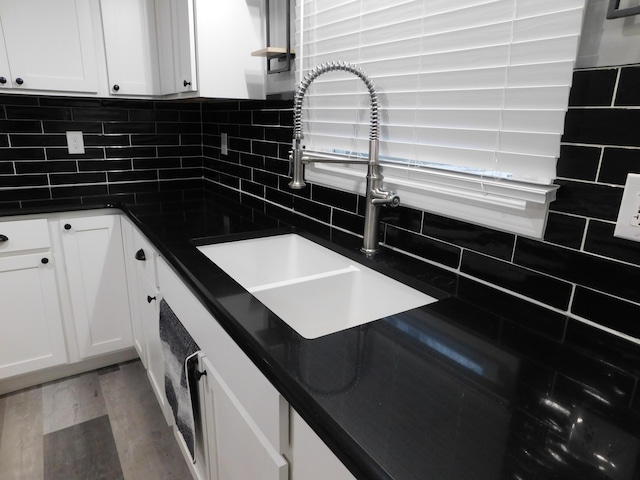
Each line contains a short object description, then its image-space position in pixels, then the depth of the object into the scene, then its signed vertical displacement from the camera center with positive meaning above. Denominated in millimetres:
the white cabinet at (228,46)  1681 +303
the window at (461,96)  855 +76
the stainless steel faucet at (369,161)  1199 -108
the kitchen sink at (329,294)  1154 -483
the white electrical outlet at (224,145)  2324 -129
